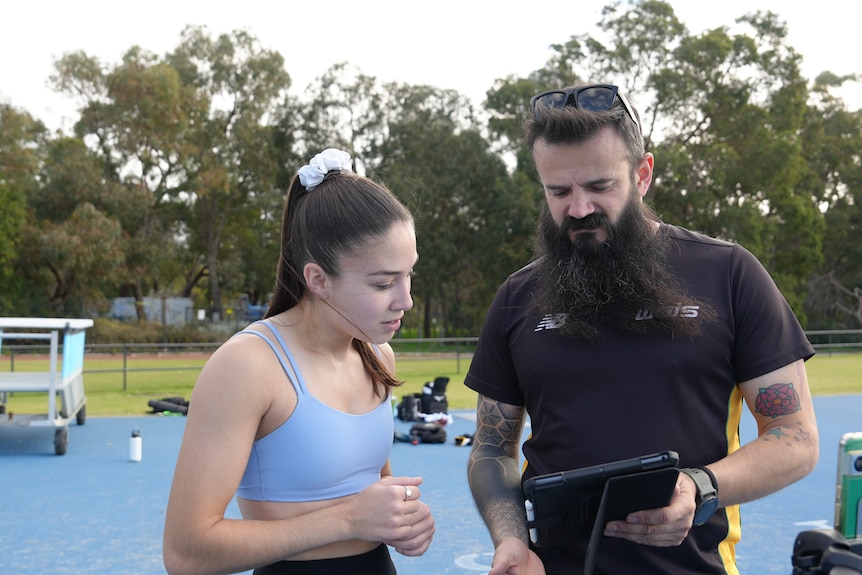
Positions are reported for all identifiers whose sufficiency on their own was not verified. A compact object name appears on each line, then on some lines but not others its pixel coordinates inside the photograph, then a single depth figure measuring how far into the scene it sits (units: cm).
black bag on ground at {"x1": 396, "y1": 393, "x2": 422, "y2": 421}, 1331
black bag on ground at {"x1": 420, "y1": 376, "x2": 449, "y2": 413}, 1346
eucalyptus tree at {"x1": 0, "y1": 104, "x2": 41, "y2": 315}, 3603
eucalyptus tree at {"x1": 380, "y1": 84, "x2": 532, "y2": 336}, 4197
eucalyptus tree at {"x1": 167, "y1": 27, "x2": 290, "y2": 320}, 4203
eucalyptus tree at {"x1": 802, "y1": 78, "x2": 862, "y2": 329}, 4866
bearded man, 233
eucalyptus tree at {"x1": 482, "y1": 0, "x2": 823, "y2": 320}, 3941
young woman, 205
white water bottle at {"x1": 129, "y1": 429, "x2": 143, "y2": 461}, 1006
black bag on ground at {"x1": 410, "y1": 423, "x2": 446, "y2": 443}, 1151
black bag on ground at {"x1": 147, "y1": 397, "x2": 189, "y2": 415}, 1390
